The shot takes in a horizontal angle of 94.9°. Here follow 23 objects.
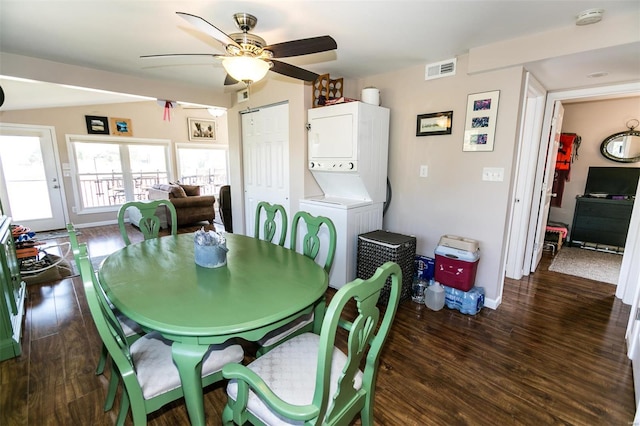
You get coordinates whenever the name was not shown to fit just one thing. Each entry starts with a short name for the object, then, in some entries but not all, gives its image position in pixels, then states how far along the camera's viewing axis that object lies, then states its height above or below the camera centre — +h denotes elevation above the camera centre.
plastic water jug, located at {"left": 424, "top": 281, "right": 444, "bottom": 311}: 2.63 -1.18
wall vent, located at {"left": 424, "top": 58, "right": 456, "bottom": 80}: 2.66 +0.87
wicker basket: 2.60 -0.80
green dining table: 1.14 -0.61
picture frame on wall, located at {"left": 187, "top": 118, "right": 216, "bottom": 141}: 6.93 +0.80
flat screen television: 4.16 -0.23
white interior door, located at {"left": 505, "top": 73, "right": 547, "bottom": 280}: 3.02 -0.22
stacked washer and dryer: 2.81 -0.04
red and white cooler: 2.54 -0.85
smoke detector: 1.78 +0.91
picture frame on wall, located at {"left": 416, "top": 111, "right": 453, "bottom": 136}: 2.76 +0.39
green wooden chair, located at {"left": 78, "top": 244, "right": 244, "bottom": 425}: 1.05 -0.87
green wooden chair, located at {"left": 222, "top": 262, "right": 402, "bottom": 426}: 0.90 -0.85
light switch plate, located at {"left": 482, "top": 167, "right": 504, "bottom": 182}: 2.51 -0.08
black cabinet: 4.13 -0.80
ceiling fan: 1.64 +0.66
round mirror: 4.17 +0.26
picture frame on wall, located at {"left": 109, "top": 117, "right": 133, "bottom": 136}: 5.78 +0.71
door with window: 4.86 -0.27
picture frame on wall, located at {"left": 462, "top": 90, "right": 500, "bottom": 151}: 2.48 +0.37
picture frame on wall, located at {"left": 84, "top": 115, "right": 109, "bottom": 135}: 5.53 +0.71
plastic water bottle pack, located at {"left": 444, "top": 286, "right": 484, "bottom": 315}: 2.57 -1.19
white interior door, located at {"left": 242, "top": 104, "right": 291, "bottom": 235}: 3.49 +0.08
